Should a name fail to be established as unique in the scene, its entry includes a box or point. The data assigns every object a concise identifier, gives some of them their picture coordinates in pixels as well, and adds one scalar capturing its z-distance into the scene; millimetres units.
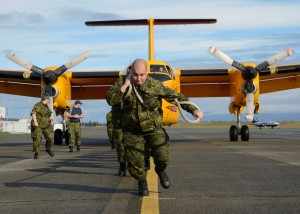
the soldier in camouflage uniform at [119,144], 8305
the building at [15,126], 80500
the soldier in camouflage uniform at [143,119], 6258
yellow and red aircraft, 22203
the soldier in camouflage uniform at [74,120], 16766
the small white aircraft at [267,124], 86325
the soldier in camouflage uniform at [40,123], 13898
